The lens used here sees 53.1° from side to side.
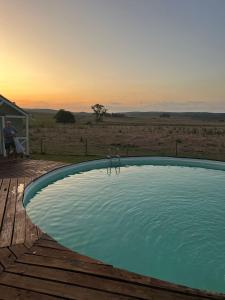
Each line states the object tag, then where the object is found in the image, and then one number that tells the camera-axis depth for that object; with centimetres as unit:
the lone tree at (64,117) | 4731
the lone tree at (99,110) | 6378
